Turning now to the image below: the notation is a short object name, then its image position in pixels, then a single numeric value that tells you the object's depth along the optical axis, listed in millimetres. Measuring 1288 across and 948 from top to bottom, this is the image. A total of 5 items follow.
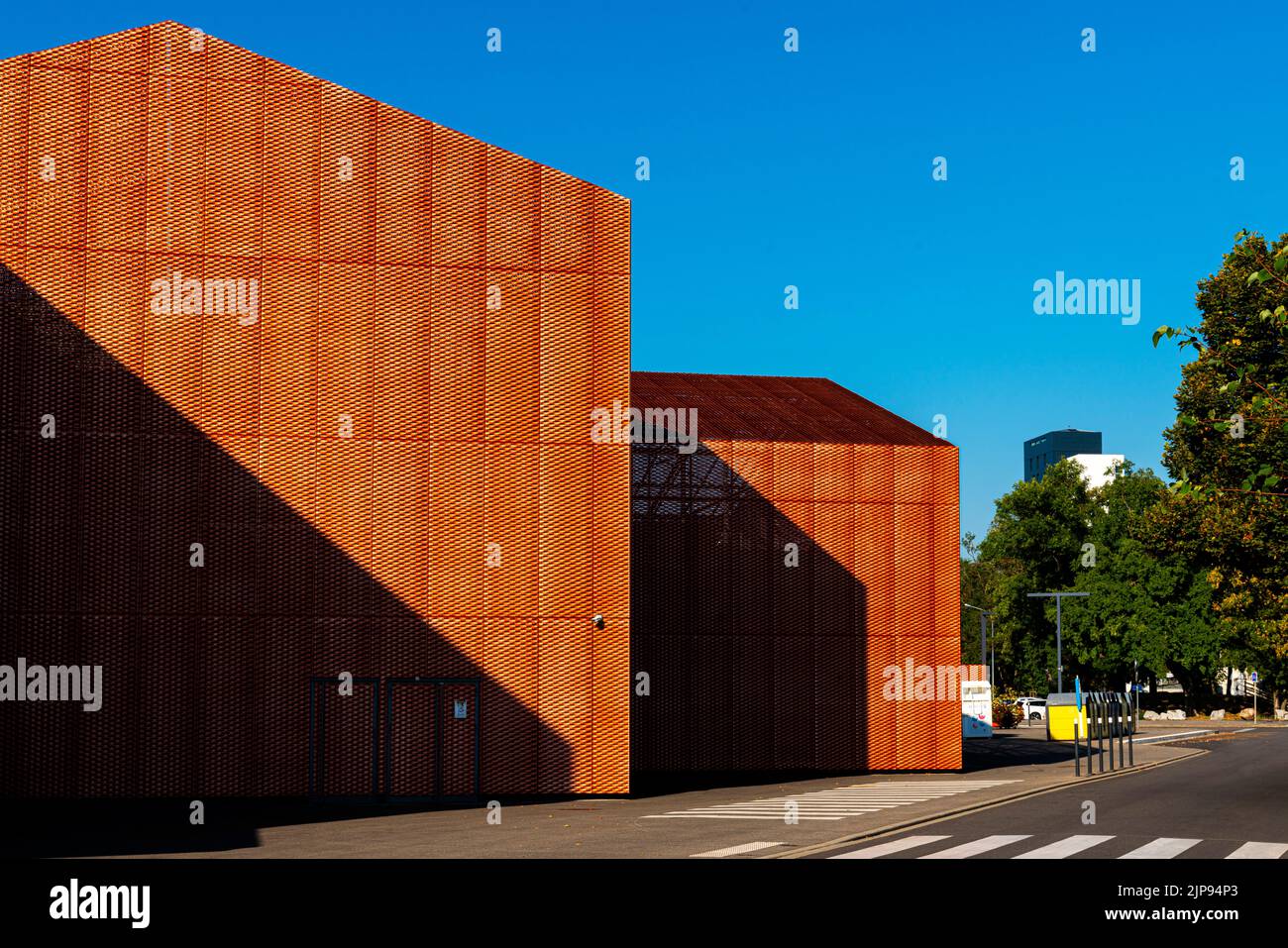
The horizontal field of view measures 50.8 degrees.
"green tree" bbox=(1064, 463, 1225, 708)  83562
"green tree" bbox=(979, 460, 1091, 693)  92000
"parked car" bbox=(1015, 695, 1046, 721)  81938
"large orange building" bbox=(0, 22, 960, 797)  27672
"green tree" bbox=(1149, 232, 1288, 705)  46906
